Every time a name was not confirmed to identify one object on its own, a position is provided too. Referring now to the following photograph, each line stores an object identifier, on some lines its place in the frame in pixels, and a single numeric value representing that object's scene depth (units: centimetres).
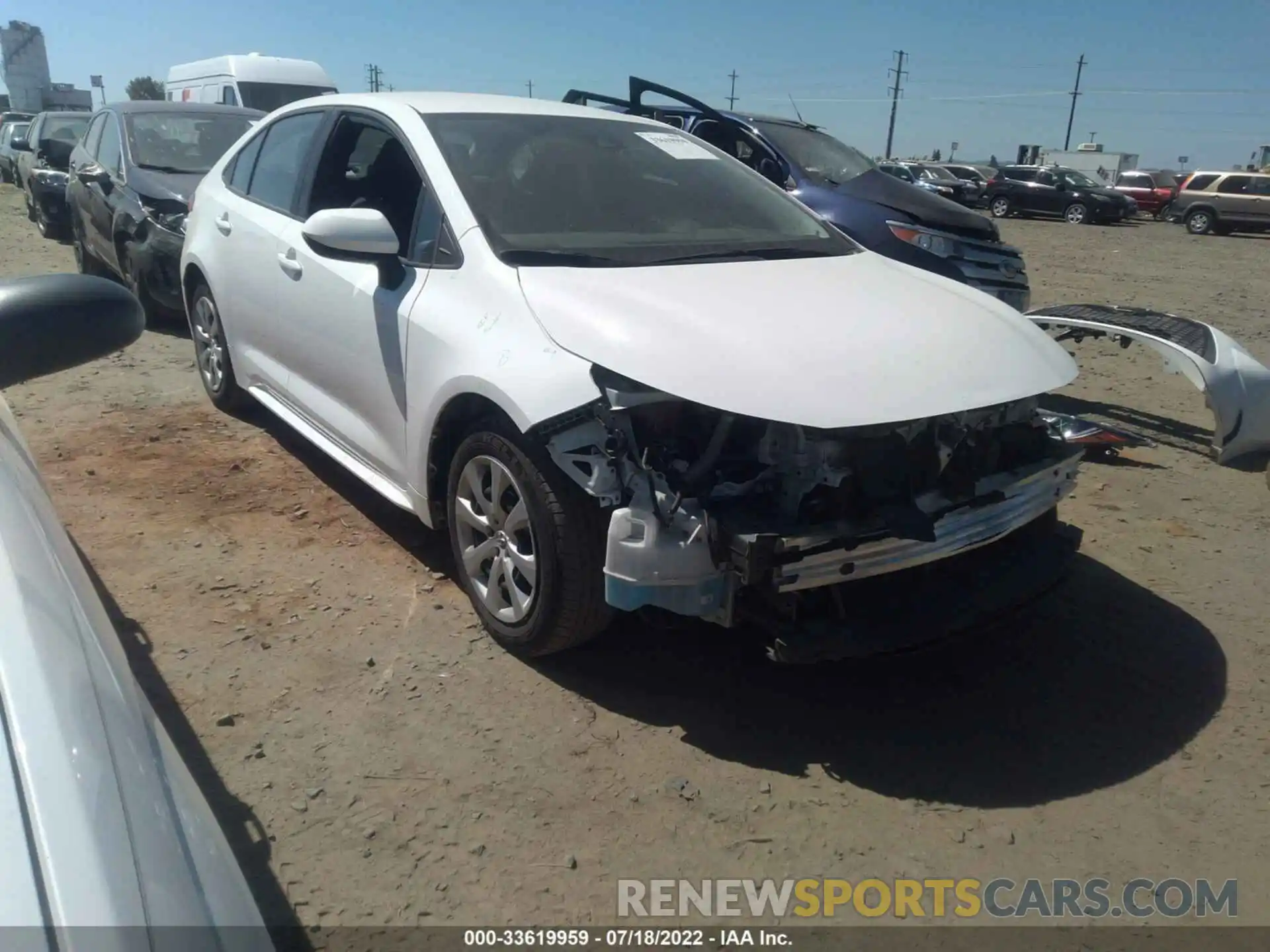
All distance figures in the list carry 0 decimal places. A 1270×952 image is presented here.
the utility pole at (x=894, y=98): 6538
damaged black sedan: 714
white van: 1623
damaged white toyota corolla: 259
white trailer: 4722
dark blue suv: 680
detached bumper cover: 499
